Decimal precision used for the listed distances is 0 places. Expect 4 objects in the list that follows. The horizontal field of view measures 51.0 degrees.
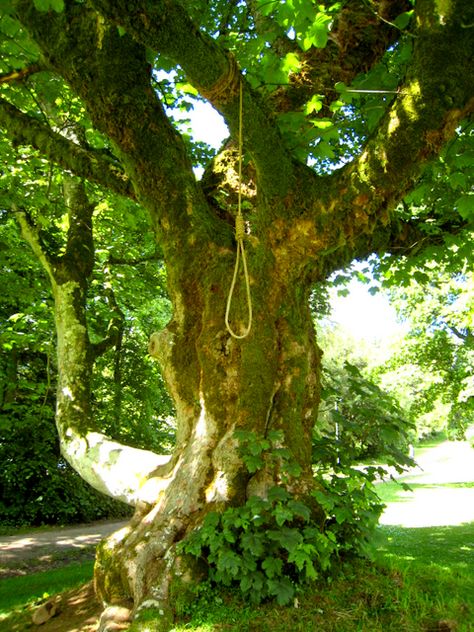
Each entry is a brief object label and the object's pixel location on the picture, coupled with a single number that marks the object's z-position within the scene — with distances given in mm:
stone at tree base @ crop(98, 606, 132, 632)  3494
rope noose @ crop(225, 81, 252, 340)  3742
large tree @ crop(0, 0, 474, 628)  3213
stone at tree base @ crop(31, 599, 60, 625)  4469
